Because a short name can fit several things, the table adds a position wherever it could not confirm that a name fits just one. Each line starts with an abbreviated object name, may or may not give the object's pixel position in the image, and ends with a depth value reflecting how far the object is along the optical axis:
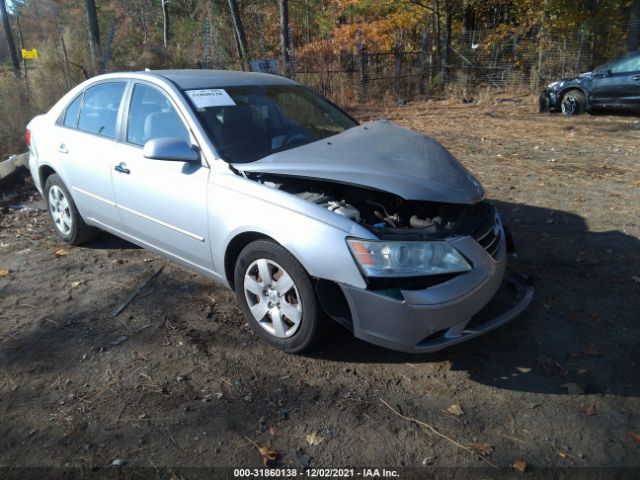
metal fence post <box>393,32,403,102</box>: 16.76
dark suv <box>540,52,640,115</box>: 11.62
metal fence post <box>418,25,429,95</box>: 17.41
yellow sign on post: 12.93
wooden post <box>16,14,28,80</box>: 36.92
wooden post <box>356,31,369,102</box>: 16.02
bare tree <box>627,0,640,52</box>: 16.39
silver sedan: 2.83
